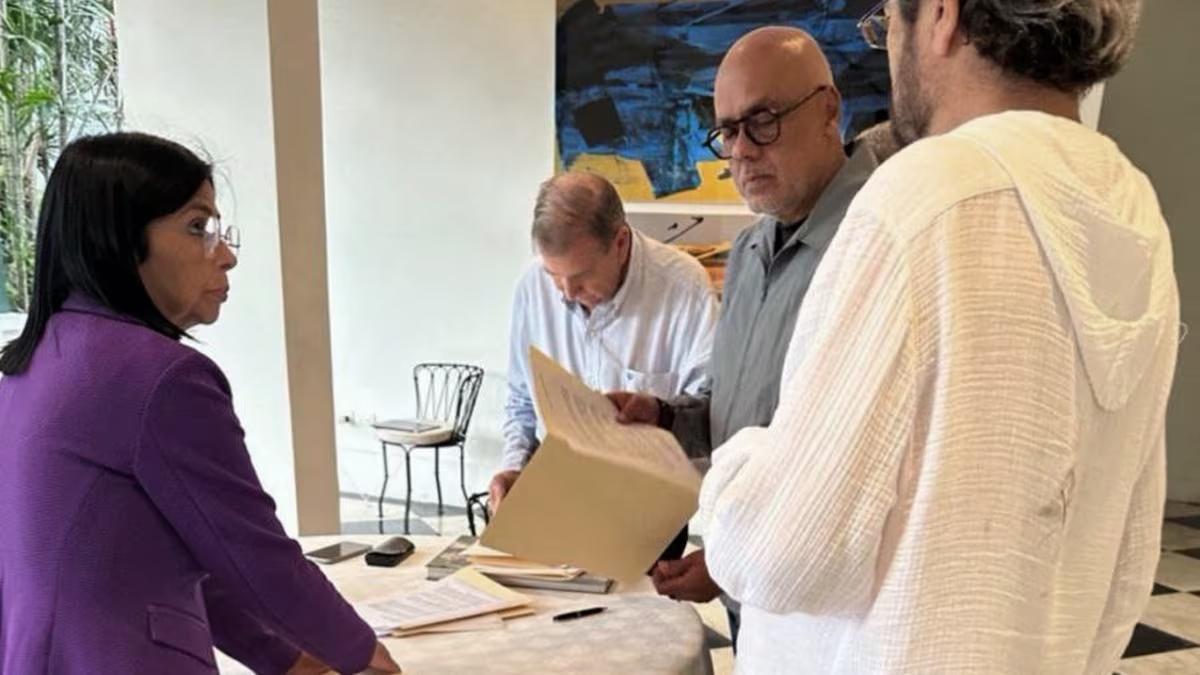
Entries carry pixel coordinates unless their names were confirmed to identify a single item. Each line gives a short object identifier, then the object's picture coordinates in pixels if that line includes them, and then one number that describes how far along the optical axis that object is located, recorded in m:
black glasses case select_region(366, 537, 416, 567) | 1.55
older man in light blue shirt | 2.01
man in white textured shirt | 0.63
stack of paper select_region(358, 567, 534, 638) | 1.28
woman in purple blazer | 0.87
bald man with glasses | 1.34
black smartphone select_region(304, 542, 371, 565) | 1.57
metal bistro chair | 4.16
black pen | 1.34
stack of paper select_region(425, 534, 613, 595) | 1.46
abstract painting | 3.80
